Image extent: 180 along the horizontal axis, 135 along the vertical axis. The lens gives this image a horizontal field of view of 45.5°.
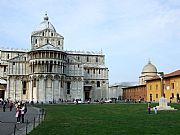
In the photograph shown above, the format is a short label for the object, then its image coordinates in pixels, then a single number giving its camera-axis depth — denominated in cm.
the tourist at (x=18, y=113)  1658
